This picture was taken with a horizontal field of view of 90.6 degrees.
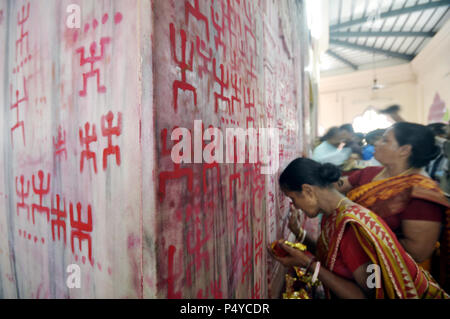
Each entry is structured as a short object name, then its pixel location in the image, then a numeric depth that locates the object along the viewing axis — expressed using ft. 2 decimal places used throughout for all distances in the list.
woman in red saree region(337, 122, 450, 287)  5.14
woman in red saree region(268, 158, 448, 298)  3.77
